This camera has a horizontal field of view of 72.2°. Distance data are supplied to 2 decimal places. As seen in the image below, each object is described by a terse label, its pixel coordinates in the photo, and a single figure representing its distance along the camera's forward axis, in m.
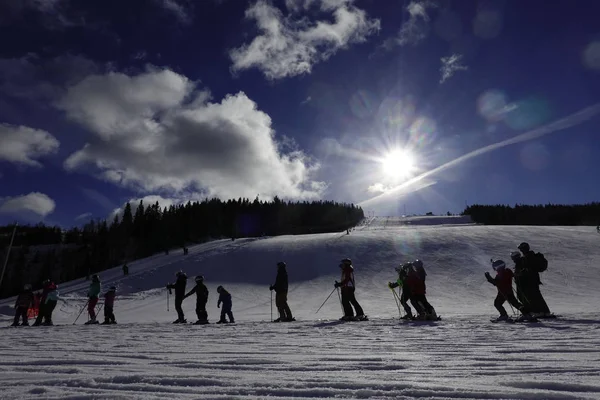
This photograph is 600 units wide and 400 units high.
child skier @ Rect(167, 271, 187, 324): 13.65
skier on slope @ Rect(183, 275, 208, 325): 13.32
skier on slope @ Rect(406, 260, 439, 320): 10.92
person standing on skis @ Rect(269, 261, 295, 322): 12.82
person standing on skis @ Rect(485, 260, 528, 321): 10.66
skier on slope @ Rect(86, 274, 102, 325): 14.88
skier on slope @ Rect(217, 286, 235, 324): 13.62
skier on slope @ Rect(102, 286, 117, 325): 14.47
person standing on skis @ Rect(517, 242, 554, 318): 10.00
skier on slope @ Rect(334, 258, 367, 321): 11.55
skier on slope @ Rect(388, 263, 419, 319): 11.36
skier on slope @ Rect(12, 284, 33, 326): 14.58
